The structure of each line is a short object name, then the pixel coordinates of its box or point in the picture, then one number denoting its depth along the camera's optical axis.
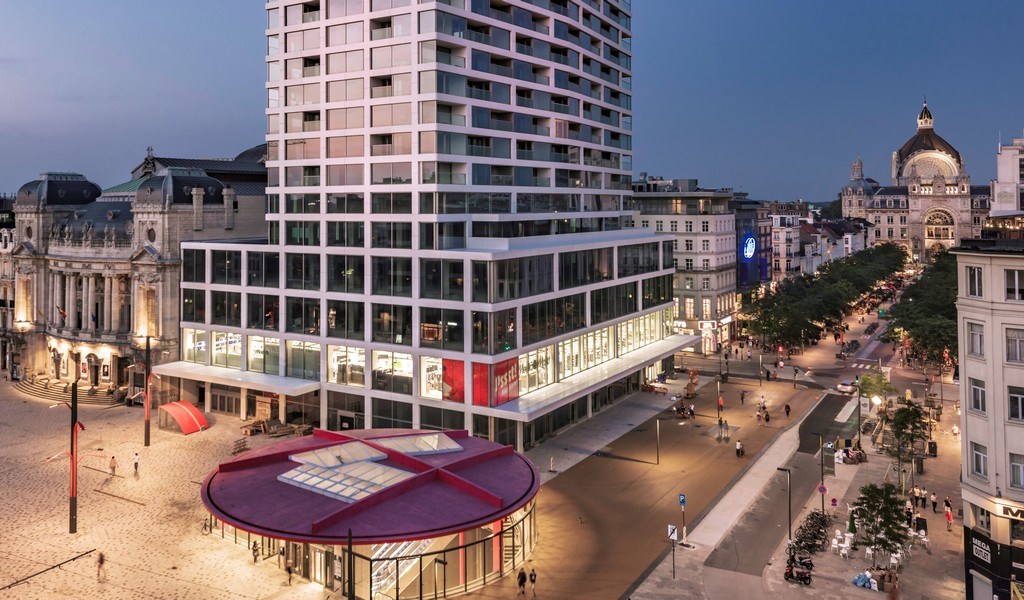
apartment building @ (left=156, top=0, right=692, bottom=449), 60.41
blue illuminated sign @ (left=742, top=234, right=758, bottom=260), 121.06
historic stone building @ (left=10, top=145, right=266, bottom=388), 79.00
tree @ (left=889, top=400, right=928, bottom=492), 53.69
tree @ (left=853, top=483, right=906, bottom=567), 38.41
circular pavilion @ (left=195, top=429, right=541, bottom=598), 36.34
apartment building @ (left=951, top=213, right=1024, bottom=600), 34.97
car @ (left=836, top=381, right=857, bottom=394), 84.25
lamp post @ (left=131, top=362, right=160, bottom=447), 63.50
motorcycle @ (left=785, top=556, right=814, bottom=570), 39.83
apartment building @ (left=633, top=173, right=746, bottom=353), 106.88
